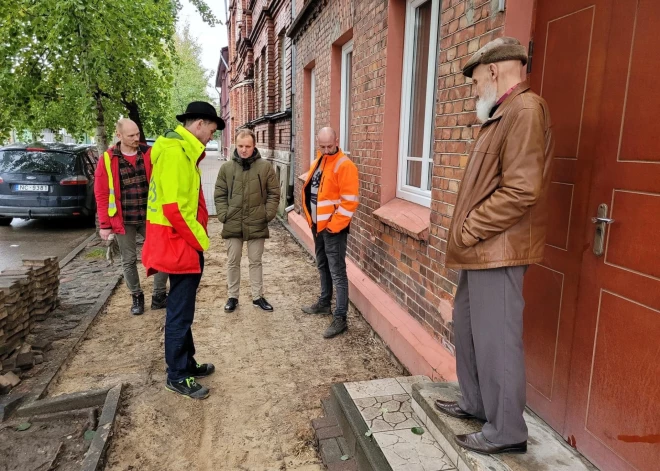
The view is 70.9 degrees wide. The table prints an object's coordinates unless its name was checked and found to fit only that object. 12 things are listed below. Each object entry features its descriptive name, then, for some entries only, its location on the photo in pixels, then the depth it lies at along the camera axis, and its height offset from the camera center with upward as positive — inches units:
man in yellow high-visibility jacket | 123.2 -21.7
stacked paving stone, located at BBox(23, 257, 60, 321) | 181.3 -57.0
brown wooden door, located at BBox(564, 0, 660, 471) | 73.3 -18.9
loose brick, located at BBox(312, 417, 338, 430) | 118.9 -69.7
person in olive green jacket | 192.9 -20.4
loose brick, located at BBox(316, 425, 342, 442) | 114.3 -69.6
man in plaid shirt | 189.3 -21.6
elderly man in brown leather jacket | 74.2 -11.5
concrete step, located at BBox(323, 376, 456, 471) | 92.7 -61.3
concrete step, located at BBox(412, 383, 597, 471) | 82.0 -54.9
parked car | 361.7 -31.2
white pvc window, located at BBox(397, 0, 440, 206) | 154.6 +17.8
